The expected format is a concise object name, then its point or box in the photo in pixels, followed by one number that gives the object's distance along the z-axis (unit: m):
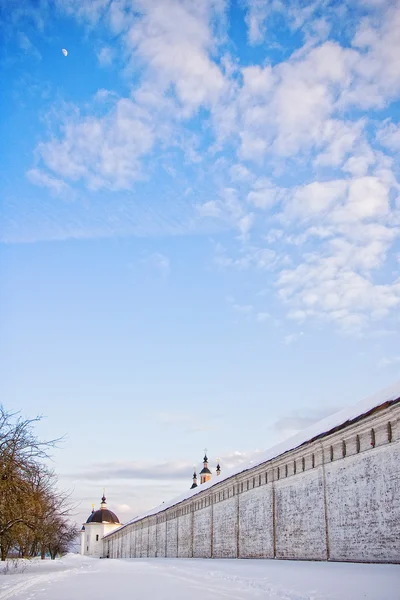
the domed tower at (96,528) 90.38
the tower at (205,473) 73.31
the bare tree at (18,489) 14.80
